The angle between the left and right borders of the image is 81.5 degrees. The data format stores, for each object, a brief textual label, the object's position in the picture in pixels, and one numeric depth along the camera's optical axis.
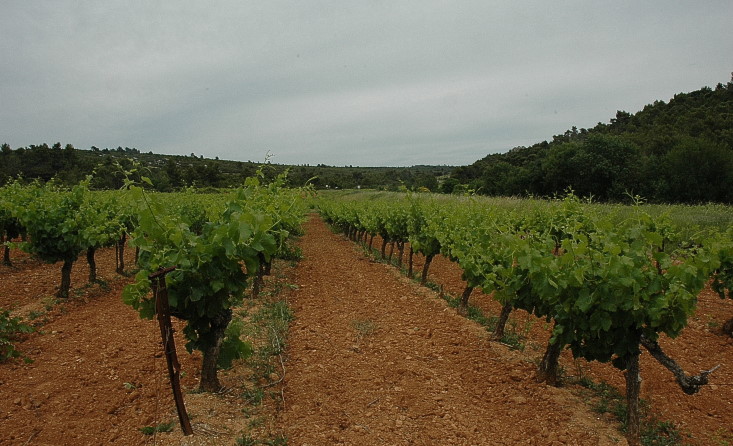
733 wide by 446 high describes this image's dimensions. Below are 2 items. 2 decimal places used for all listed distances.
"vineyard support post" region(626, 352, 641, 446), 3.91
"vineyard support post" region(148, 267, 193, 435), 3.48
